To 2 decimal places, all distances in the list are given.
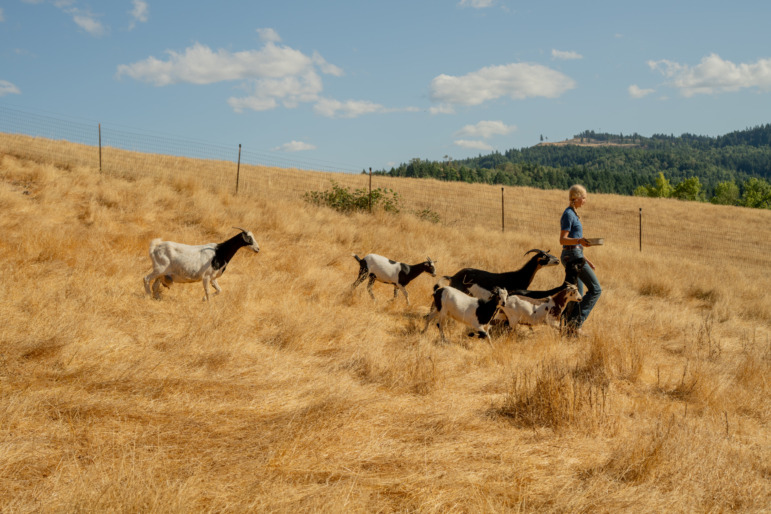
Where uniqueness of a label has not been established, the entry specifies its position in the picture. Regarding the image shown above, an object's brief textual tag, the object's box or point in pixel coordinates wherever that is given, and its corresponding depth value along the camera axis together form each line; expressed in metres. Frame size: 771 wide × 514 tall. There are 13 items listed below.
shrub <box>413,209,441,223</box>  19.91
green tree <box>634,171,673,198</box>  92.69
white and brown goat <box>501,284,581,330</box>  8.12
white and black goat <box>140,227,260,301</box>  8.48
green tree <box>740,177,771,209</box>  80.50
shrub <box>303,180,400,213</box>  18.58
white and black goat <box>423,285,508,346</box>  7.70
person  8.00
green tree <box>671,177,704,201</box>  88.75
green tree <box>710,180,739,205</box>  93.28
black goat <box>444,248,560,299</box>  8.83
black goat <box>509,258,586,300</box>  8.09
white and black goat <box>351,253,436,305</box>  9.96
